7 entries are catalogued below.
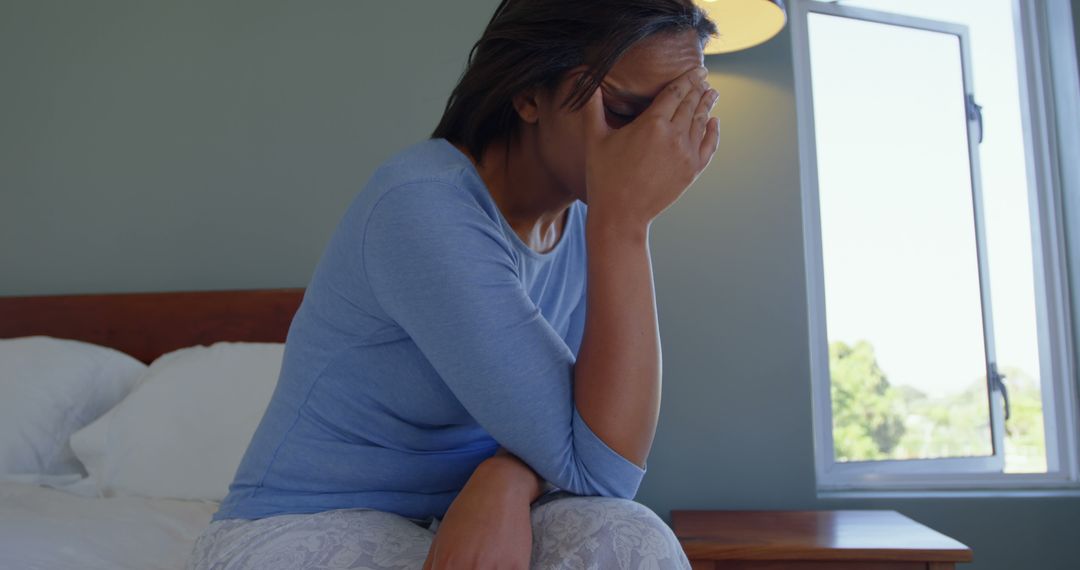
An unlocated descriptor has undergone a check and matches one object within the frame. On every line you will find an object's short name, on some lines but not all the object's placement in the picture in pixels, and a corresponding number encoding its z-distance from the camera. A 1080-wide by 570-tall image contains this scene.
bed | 1.48
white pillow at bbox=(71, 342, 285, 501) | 1.64
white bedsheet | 1.17
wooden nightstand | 1.54
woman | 0.79
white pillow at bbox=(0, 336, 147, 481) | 1.76
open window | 2.23
